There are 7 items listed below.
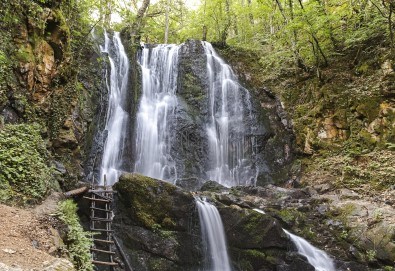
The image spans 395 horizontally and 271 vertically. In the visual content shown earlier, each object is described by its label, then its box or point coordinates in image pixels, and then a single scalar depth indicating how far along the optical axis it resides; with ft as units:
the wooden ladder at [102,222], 24.31
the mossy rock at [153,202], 28.55
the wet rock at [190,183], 42.42
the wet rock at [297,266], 27.83
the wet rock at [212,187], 38.65
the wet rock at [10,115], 25.45
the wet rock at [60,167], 29.19
